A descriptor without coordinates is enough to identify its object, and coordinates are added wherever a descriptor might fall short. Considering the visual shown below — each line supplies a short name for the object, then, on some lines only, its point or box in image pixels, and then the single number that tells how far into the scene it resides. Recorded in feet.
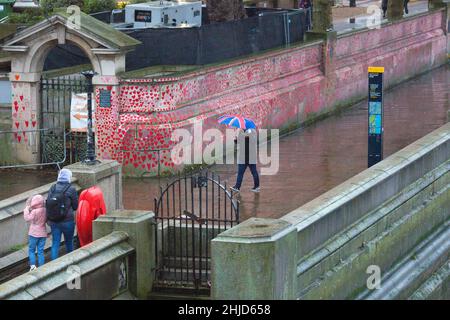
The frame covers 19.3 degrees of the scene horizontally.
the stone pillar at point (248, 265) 42.47
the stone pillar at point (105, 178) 62.13
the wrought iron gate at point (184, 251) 50.72
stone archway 79.41
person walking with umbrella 73.41
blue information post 78.02
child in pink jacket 55.16
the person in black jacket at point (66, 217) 55.11
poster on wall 81.51
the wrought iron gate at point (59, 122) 82.84
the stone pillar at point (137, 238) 49.09
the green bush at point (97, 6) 119.44
